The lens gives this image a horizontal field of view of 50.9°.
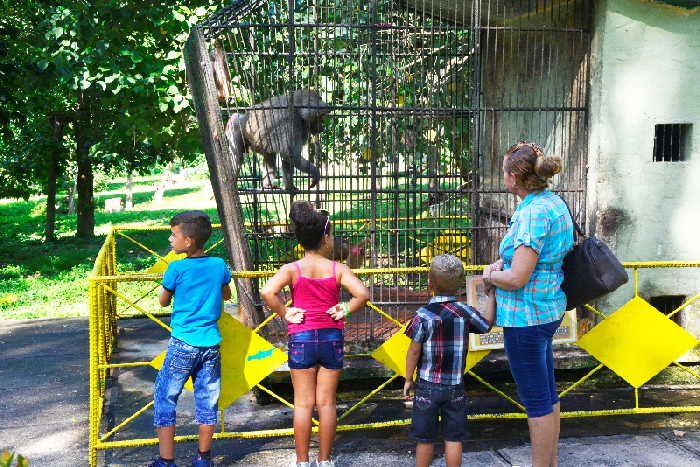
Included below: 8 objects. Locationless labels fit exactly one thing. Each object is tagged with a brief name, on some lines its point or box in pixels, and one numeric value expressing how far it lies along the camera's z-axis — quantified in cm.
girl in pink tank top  389
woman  358
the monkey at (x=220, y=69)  584
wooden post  549
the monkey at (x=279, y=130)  615
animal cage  585
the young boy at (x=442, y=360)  371
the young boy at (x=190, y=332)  407
